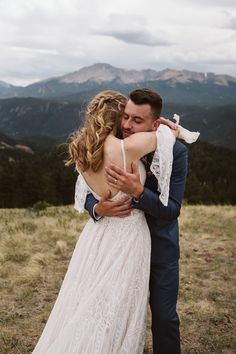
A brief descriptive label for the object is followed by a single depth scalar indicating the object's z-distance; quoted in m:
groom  3.22
